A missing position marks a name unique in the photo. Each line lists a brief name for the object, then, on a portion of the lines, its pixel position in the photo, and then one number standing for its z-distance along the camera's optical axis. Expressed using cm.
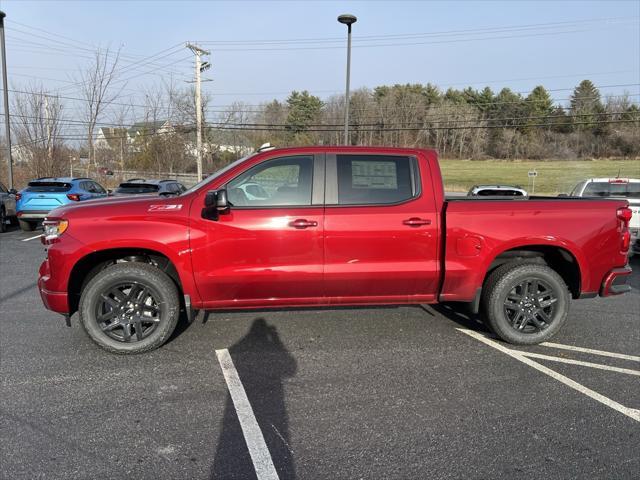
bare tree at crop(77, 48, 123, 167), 2781
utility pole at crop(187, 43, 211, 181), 3066
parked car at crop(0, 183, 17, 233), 1289
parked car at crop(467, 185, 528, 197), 1018
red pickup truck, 409
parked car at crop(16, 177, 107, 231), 1241
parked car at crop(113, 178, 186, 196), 1355
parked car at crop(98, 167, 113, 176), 3149
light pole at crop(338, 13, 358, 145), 1834
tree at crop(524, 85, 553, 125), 7075
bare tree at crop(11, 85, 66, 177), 2416
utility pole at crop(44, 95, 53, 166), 2420
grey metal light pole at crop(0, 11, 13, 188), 1698
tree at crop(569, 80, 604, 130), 6712
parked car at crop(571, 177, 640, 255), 1009
